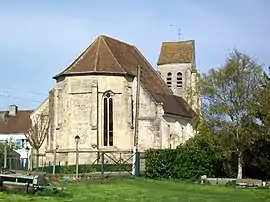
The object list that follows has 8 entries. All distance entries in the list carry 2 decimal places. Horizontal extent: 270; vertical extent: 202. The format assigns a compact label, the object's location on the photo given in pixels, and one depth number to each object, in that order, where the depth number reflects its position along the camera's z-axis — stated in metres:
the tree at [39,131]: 60.94
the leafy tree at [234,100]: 36.53
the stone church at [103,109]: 55.44
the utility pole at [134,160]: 41.10
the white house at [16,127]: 78.44
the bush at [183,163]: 38.88
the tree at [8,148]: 55.38
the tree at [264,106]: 32.27
